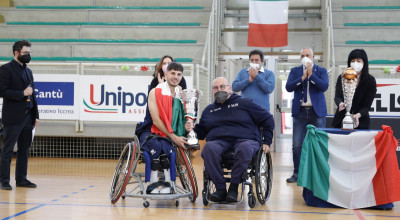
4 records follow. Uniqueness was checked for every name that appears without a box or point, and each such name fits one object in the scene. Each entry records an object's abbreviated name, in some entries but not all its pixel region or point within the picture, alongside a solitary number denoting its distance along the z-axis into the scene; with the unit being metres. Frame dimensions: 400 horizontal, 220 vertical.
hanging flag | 9.76
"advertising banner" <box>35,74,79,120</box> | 8.01
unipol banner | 7.91
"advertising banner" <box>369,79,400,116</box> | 7.42
